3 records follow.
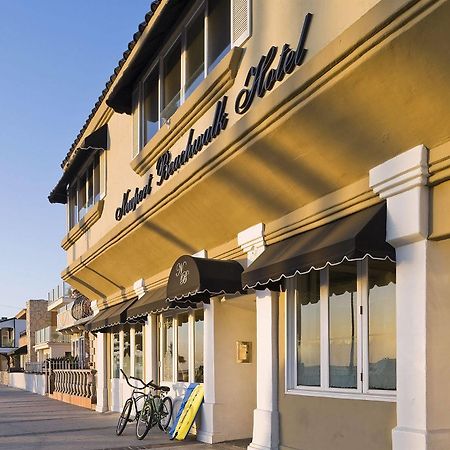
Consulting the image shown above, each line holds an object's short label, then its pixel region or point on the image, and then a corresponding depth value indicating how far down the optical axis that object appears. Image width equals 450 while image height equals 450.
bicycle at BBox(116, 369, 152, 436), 12.79
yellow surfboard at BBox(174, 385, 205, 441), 11.41
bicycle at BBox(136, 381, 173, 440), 12.53
